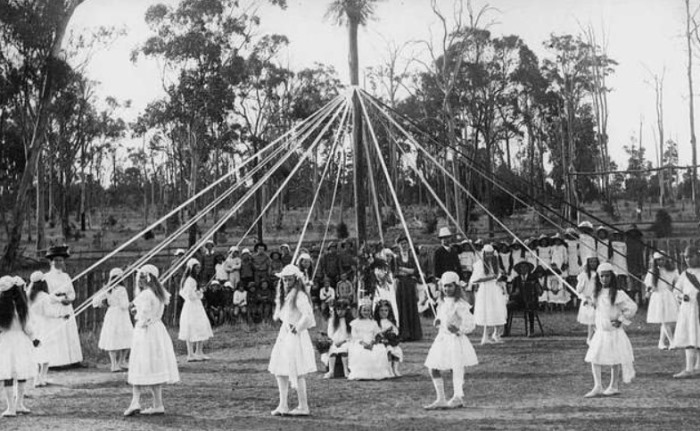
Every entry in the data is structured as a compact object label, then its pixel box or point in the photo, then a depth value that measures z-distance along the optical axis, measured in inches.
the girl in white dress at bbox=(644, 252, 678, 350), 452.8
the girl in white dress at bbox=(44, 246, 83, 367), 414.0
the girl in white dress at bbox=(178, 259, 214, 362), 464.1
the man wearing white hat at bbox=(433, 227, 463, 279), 527.5
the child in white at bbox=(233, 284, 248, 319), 642.2
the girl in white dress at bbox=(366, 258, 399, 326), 430.5
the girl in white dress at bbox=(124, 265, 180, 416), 301.2
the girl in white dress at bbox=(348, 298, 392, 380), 388.2
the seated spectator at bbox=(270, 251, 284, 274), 690.2
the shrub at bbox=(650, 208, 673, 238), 1184.8
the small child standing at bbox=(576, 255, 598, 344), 439.8
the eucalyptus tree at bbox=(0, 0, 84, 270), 938.1
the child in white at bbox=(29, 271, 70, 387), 390.9
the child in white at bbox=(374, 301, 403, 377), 389.7
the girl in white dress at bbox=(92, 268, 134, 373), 423.8
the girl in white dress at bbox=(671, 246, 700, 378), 359.3
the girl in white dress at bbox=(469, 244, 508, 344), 494.3
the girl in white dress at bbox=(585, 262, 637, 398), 314.5
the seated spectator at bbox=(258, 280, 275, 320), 647.1
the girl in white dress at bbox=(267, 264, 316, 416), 298.2
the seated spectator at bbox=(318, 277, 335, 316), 581.1
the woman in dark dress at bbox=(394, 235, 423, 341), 508.1
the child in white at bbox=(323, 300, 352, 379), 400.8
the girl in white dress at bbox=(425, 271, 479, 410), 302.8
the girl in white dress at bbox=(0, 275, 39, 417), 307.7
